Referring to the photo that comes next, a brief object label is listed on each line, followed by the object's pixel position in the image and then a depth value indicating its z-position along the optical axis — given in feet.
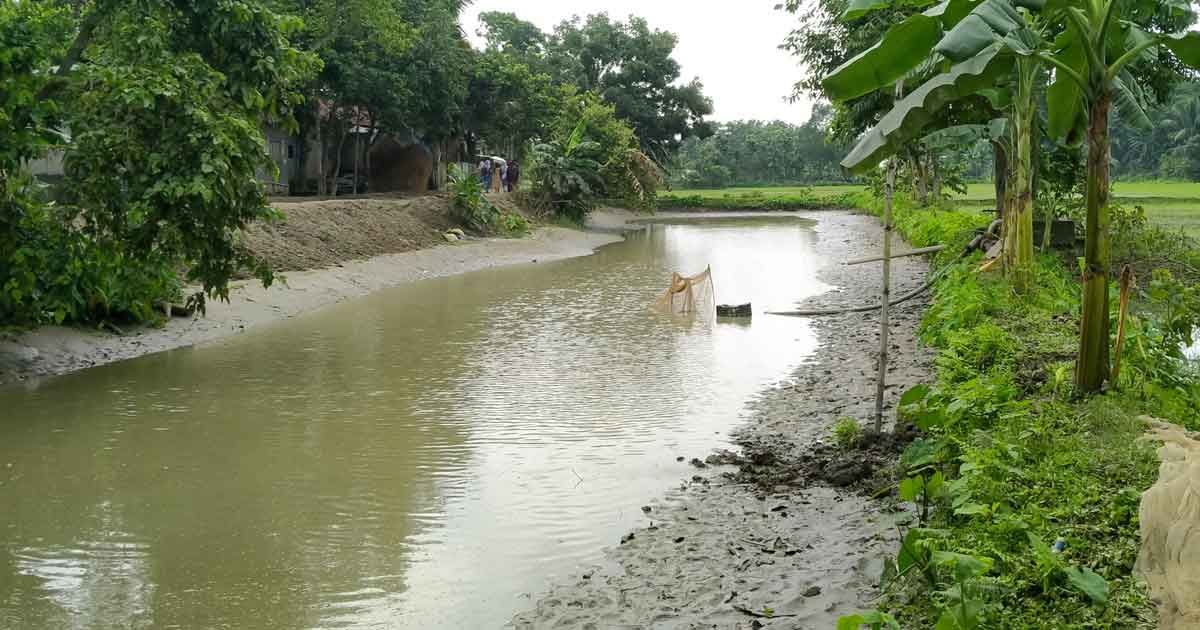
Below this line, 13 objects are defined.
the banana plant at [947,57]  21.62
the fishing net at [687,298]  59.00
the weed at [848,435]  27.81
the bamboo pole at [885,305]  26.48
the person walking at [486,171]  130.47
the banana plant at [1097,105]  22.97
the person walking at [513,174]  137.28
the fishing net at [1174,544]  13.30
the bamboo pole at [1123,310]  24.11
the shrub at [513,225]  101.99
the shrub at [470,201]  96.58
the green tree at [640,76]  180.14
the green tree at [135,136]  36.04
